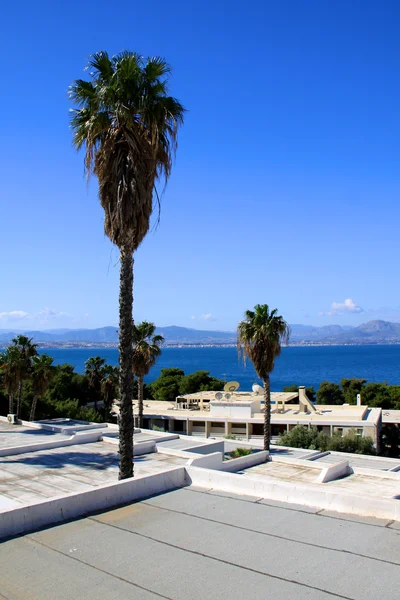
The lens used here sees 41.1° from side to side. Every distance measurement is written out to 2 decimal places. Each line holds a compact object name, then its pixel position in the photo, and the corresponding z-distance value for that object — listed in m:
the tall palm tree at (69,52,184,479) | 14.23
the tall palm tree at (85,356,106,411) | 52.00
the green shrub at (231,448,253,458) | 22.67
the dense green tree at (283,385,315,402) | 92.32
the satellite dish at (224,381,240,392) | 51.03
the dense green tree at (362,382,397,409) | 68.69
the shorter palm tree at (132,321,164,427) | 41.97
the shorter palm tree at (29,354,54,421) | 37.78
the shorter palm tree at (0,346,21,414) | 36.12
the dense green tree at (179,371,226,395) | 79.33
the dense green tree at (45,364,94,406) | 63.38
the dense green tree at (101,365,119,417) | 49.19
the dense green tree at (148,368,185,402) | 81.69
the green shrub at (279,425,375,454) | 31.23
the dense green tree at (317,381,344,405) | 88.00
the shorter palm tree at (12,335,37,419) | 36.69
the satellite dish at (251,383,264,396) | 56.79
